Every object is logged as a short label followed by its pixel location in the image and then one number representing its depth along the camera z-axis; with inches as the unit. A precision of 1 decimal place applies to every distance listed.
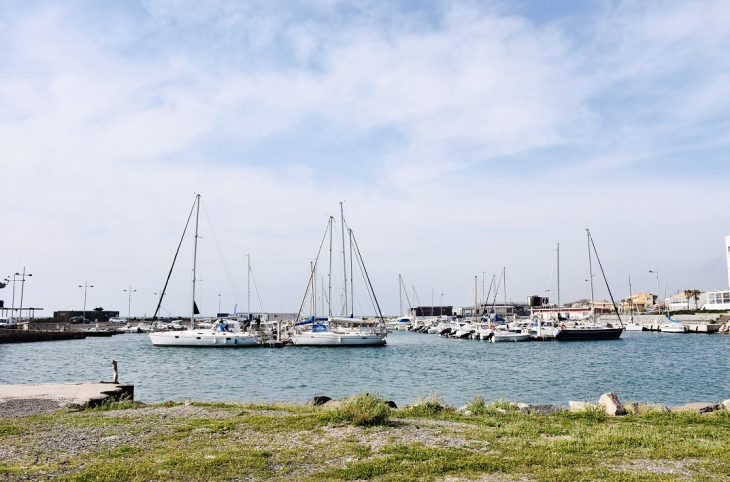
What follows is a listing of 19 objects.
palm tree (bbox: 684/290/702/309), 5492.1
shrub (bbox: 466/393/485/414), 655.8
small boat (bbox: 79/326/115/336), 4214.1
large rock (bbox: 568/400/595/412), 652.1
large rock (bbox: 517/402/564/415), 682.8
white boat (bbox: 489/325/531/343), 3225.9
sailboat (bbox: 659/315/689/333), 3934.5
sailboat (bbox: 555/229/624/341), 3166.8
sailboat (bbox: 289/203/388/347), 2586.1
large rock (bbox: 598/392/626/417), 646.5
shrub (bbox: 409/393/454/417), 636.1
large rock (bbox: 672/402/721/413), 709.2
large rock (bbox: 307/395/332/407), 769.3
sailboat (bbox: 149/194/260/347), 2573.8
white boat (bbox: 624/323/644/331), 4375.0
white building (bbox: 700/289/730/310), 4682.6
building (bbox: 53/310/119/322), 5821.9
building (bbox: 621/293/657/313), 6759.4
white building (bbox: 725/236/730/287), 4426.7
